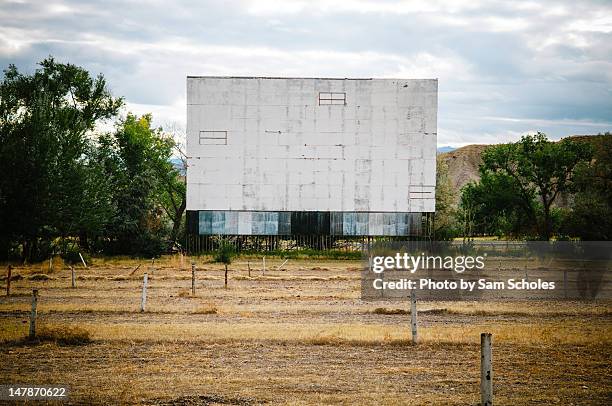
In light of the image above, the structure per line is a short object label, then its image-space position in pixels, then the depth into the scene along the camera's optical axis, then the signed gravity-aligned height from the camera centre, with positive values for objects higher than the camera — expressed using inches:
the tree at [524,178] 3344.0 +193.3
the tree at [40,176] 2009.1 +107.2
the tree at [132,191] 2495.1 +83.8
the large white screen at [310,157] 2452.0 +200.6
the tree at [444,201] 3305.6 +84.7
